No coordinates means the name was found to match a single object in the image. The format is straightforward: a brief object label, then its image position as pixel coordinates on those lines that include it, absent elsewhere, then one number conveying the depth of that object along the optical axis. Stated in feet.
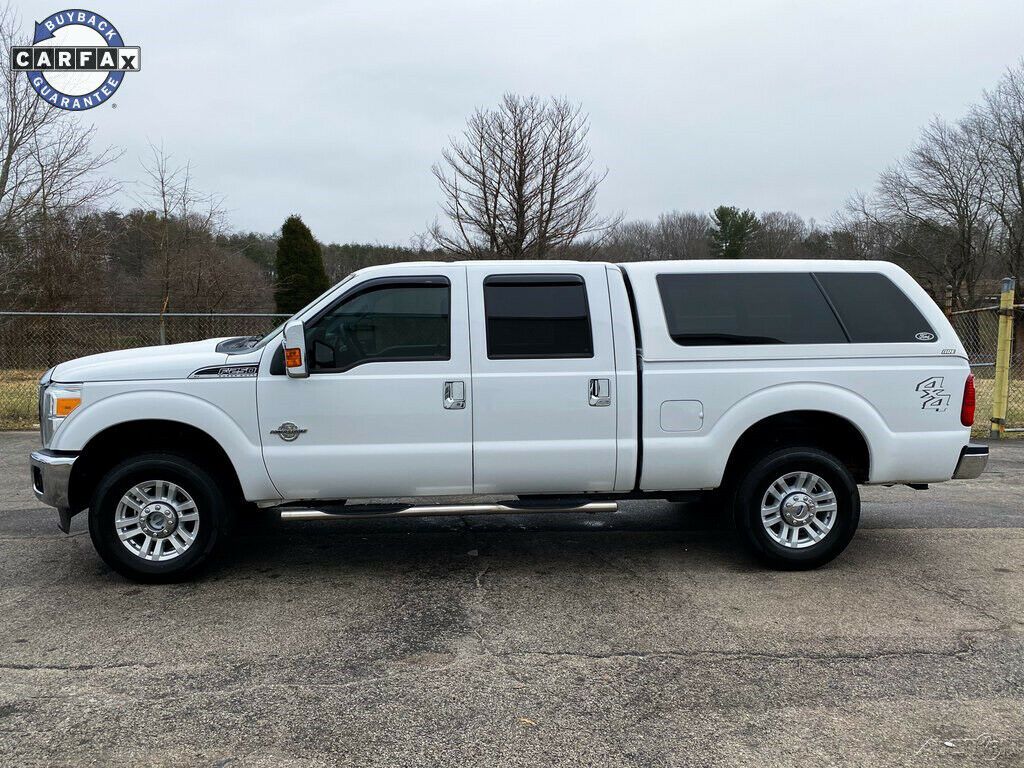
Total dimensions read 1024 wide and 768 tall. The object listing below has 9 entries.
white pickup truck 16.16
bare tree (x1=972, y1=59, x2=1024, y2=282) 118.73
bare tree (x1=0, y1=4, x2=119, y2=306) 48.85
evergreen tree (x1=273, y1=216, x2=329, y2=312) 80.79
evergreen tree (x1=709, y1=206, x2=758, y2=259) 169.07
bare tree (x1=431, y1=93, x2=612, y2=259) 66.74
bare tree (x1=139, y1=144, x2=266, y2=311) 67.10
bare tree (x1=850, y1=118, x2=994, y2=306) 125.29
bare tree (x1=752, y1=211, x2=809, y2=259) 169.27
